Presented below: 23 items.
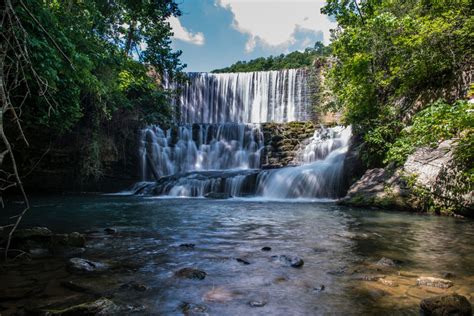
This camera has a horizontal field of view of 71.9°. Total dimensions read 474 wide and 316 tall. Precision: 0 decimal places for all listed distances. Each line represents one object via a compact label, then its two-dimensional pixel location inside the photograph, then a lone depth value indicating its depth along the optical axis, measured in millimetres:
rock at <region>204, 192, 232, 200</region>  15176
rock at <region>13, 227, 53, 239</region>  4746
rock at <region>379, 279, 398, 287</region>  3359
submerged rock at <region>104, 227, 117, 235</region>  6227
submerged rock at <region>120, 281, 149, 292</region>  3236
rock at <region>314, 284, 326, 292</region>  3285
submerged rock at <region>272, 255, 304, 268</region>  4170
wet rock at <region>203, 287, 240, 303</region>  3032
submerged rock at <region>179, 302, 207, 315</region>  2752
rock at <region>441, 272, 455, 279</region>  3638
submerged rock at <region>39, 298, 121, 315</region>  2492
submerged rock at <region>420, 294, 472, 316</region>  2527
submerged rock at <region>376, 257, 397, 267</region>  4137
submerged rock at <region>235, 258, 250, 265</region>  4271
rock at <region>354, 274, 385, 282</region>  3542
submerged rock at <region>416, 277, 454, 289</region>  3300
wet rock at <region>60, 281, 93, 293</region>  3146
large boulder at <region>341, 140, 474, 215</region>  8695
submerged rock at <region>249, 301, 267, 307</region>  2900
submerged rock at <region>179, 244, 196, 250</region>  5121
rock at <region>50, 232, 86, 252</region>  4836
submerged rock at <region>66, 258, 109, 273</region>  3727
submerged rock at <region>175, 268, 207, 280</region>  3656
